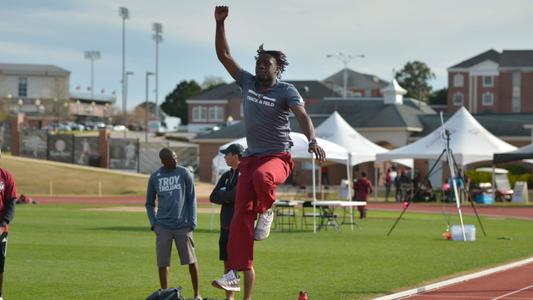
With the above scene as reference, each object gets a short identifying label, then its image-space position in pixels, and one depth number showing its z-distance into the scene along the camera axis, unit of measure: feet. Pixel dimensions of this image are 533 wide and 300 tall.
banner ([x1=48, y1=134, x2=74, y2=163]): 272.51
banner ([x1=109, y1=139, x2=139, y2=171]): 274.77
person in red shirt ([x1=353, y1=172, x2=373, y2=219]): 129.70
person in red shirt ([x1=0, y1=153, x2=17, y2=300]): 39.86
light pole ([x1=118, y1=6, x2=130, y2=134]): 378.94
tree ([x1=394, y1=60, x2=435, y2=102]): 590.55
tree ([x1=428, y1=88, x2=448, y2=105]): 494.59
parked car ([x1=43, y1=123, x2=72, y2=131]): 380.60
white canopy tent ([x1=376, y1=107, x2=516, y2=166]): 162.20
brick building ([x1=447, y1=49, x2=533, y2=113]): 400.47
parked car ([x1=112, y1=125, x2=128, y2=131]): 413.55
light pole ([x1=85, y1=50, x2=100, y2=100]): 539.29
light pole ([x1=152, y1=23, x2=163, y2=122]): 410.10
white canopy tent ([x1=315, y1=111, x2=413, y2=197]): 167.02
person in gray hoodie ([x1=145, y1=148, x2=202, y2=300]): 42.86
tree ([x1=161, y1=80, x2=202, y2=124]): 537.24
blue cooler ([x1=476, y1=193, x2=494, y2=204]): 177.47
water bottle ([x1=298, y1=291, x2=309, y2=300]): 33.63
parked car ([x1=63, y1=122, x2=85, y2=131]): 404.57
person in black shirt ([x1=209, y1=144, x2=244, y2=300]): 45.34
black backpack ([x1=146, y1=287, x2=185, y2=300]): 35.96
